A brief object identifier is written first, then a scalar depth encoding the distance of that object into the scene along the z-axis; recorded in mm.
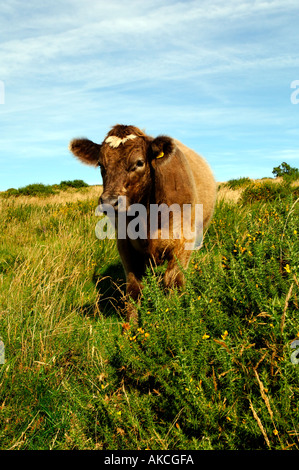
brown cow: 4413
